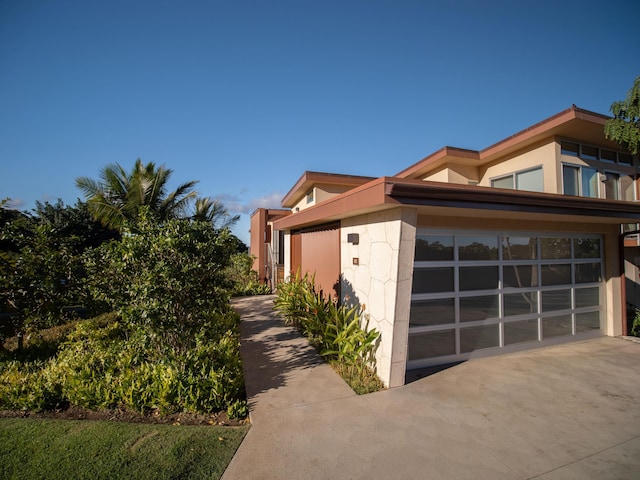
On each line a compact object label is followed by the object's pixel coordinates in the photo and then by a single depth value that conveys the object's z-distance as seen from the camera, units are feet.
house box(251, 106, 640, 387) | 17.13
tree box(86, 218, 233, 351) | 15.88
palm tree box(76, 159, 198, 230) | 46.52
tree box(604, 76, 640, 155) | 30.30
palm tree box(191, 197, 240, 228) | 70.33
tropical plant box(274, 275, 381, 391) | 18.79
